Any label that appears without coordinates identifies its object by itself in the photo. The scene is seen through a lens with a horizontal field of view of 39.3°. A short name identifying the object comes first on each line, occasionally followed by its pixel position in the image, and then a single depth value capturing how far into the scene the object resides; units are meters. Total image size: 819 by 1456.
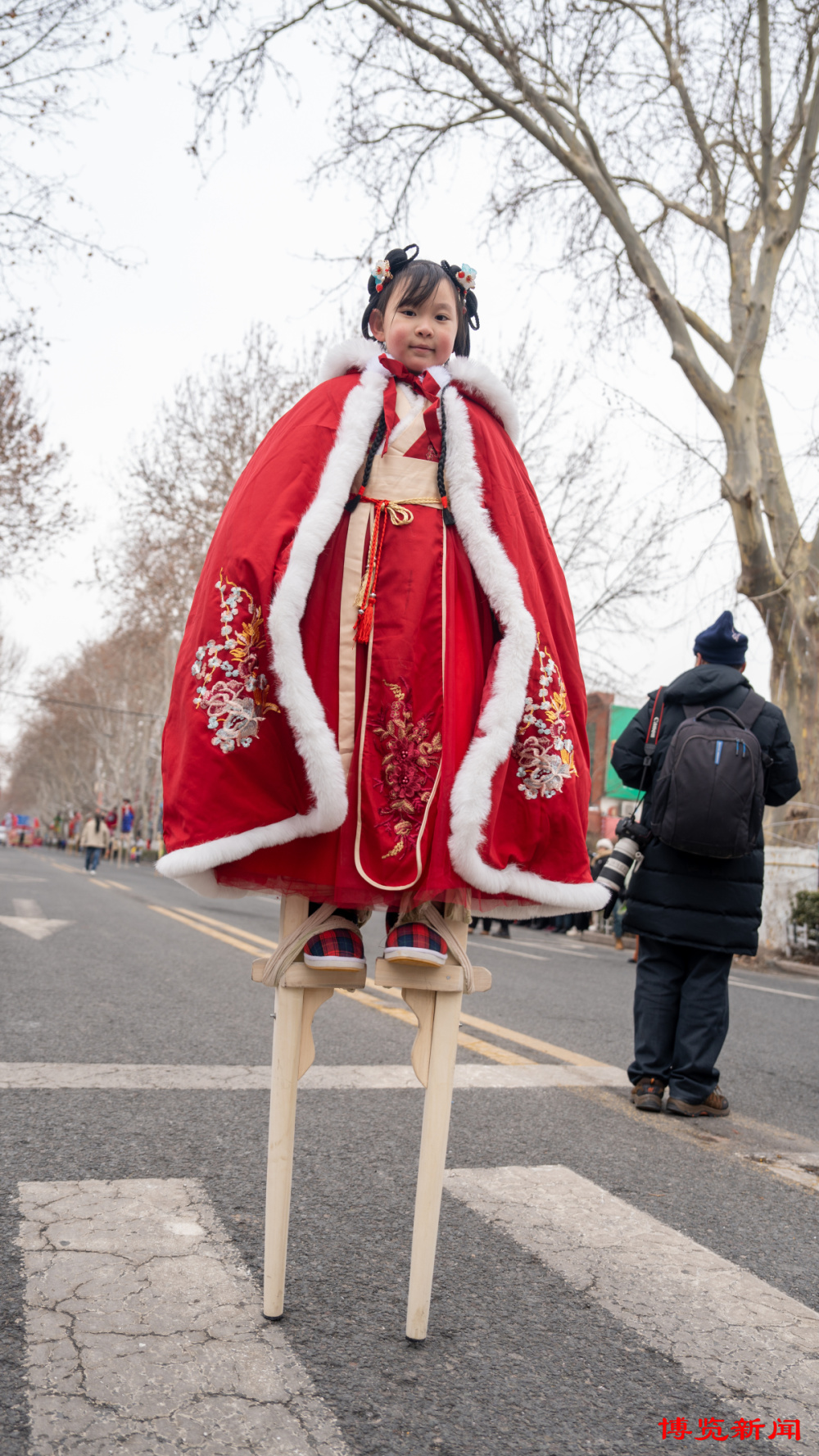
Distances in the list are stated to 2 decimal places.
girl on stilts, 1.97
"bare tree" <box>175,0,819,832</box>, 14.10
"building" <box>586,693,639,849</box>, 31.76
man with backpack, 4.00
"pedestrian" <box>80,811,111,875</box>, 29.22
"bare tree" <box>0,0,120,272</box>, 10.89
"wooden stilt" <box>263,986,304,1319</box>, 1.97
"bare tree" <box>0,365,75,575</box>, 23.00
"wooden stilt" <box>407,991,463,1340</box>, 1.93
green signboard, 29.52
